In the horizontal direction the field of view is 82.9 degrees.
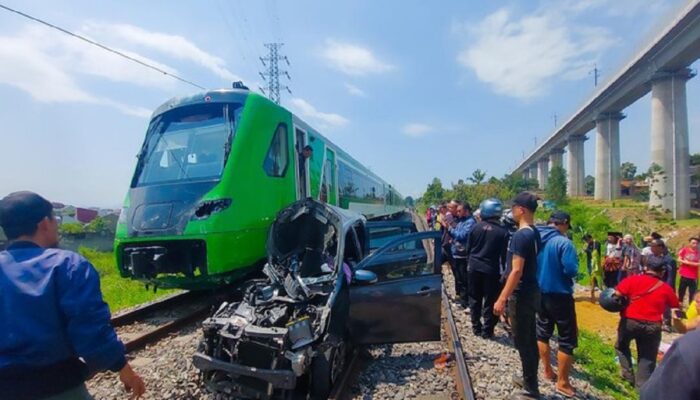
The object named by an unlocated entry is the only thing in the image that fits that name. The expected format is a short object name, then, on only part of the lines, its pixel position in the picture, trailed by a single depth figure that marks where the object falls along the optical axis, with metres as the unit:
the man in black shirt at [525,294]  3.68
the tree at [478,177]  56.78
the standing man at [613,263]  8.70
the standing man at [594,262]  9.95
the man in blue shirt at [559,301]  3.94
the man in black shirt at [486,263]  5.46
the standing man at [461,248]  6.83
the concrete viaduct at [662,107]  27.41
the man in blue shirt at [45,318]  1.87
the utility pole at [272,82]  34.69
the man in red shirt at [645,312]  4.43
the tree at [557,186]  50.71
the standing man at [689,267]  7.89
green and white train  5.73
